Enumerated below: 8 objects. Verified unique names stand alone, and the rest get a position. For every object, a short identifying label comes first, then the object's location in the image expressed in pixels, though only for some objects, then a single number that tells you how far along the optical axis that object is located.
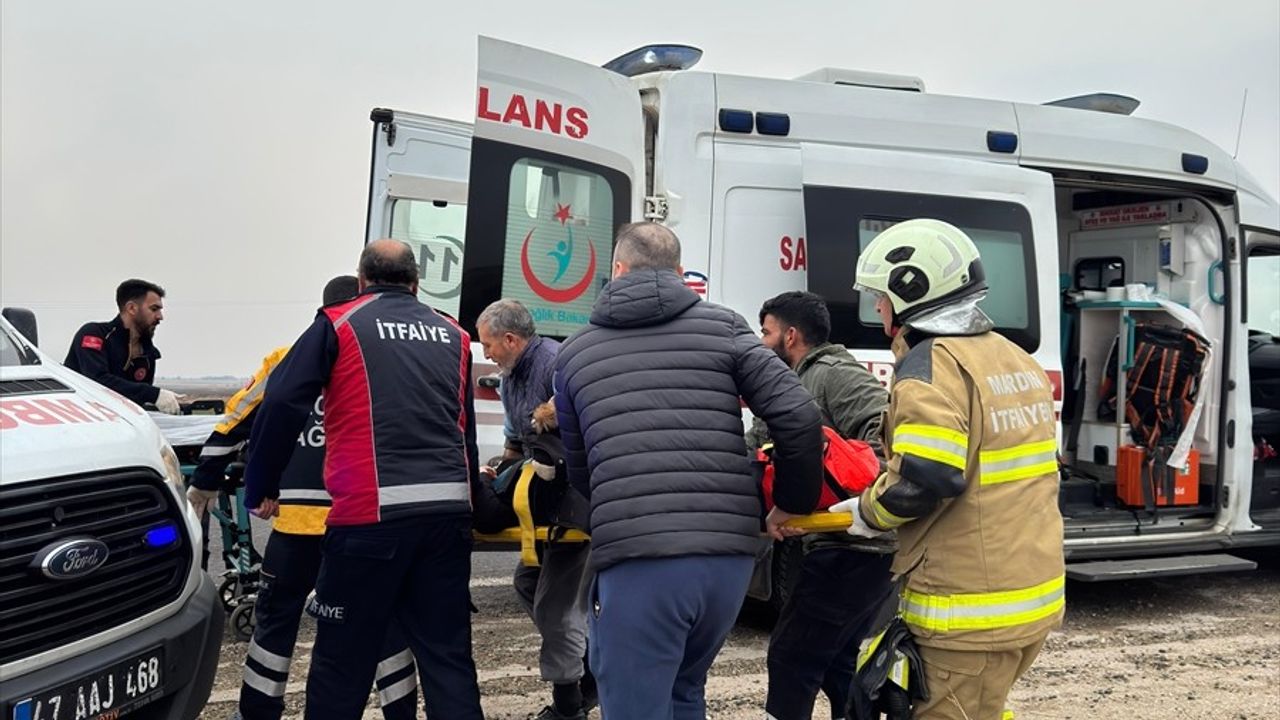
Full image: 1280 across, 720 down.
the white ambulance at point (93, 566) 2.40
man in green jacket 3.29
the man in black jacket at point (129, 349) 5.68
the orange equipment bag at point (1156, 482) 6.40
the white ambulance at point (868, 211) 4.61
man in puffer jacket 2.59
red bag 3.05
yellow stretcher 3.54
